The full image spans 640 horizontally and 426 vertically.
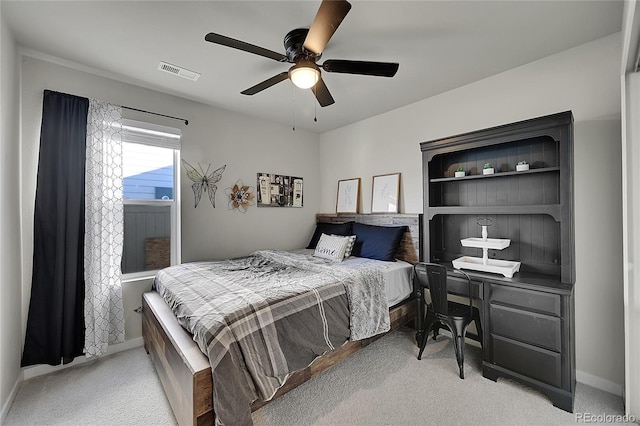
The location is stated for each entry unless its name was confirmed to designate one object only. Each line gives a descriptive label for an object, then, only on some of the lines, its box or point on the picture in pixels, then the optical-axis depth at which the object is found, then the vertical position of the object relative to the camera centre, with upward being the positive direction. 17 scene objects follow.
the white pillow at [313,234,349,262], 3.08 -0.39
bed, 1.41 -0.84
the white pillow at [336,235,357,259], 3.20 -0.37
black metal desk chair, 2.21 -0.83
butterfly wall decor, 3.14 +0.41
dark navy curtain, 2.23 -0.19
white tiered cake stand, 2.22 -0.44
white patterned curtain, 2.41 -0.13
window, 2.80 +0.19
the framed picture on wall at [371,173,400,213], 3.38 +0.26
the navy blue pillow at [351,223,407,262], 3.09 -0.32
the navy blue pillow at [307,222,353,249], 3.71 -0.22
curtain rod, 2.72 +1.07
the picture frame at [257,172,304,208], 3.77 +0.35
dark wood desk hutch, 1.91 -0.18
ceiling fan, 1.60 +1.02
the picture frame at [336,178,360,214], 3.84 +0.27
